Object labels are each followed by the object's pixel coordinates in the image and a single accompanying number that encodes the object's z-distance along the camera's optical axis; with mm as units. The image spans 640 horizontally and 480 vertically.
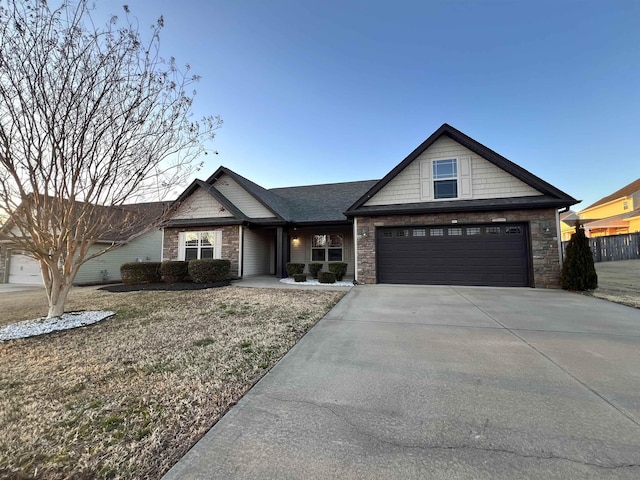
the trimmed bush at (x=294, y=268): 12773
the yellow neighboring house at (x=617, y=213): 24688
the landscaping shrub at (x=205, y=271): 11609
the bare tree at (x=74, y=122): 5074
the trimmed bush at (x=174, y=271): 12008
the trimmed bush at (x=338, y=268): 12227
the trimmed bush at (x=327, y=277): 11852
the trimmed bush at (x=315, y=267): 13078
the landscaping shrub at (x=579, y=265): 8859
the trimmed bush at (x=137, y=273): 12109
